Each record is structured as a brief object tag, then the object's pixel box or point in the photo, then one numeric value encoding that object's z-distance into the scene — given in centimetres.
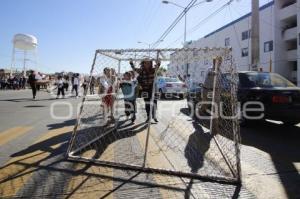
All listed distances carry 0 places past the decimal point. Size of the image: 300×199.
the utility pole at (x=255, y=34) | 1026
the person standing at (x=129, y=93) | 574
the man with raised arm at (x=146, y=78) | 514
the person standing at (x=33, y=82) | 1289
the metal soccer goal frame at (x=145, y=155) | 286
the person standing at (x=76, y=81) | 1441
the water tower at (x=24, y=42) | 3155
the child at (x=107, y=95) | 525
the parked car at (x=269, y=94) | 476
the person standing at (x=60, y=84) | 1410
